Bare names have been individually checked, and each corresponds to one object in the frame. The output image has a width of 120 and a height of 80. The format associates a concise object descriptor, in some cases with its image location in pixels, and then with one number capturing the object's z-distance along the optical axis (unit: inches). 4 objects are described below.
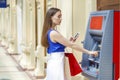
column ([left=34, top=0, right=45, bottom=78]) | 353.7
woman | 170.0
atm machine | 164.1
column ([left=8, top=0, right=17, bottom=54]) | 597.0
